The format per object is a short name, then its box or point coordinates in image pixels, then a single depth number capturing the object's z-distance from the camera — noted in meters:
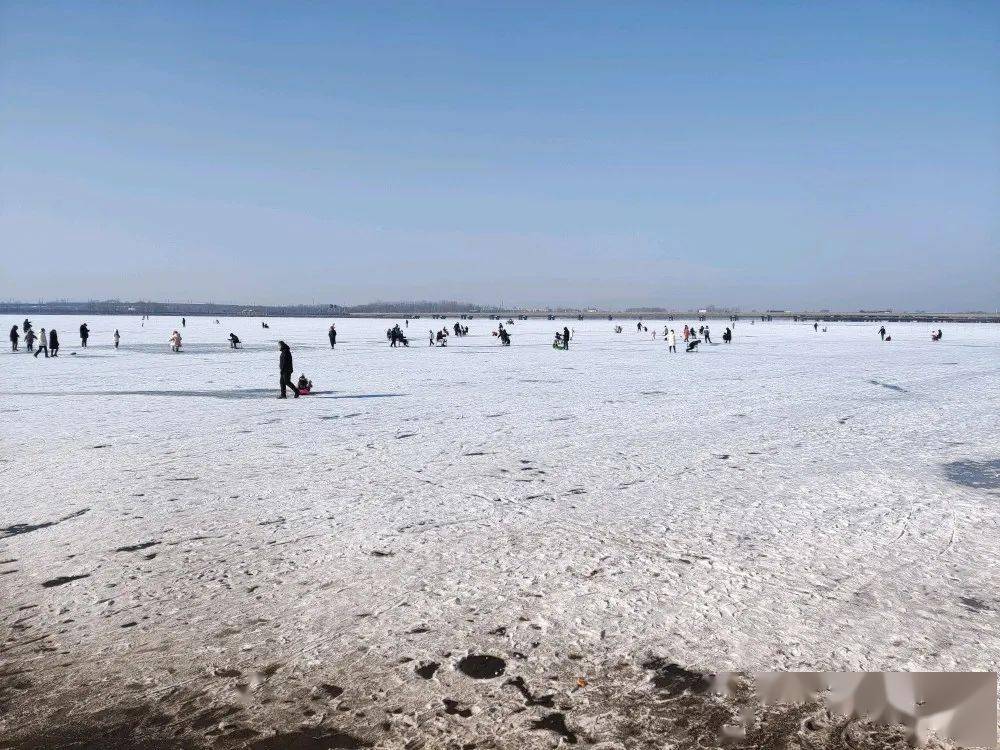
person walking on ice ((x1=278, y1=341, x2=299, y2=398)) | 15.00
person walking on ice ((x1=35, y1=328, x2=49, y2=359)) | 27.27
